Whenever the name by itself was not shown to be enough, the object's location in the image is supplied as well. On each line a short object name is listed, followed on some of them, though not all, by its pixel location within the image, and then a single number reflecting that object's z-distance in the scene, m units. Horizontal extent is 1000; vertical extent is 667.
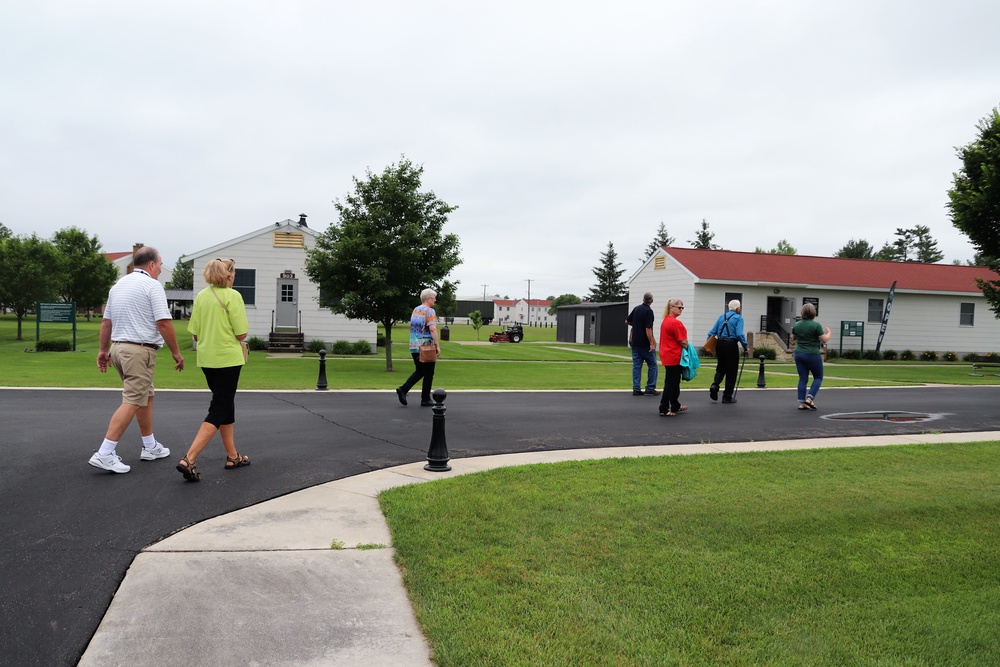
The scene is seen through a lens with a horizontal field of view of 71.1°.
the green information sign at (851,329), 32.65
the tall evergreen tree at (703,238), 76.12
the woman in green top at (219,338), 5.97
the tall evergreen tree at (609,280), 79.75
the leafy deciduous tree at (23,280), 31.03
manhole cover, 11.06
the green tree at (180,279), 90.62
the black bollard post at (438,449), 6.59
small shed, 41.50
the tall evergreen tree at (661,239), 80.31
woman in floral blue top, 10.37
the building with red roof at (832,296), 31.88
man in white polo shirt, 5.94
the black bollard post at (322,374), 13.63
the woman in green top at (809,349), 11.80
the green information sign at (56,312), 26.47
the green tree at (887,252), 94.94
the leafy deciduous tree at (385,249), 19.06
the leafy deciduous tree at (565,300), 157.84
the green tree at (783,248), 82.64
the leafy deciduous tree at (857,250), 82.69
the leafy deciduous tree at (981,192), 21.45
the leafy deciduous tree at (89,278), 50.78
